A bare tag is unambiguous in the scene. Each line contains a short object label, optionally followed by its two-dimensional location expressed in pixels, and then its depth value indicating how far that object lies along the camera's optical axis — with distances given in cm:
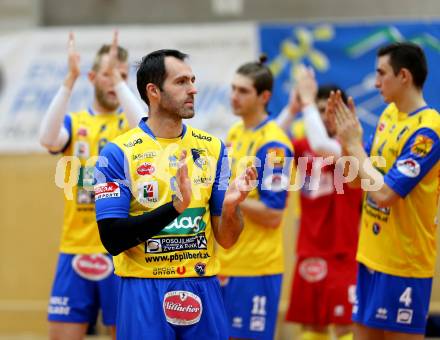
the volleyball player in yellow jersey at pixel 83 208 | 1095
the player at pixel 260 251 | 1173
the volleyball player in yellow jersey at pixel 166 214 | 761
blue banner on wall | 1773
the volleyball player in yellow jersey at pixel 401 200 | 945
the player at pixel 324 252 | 1349
